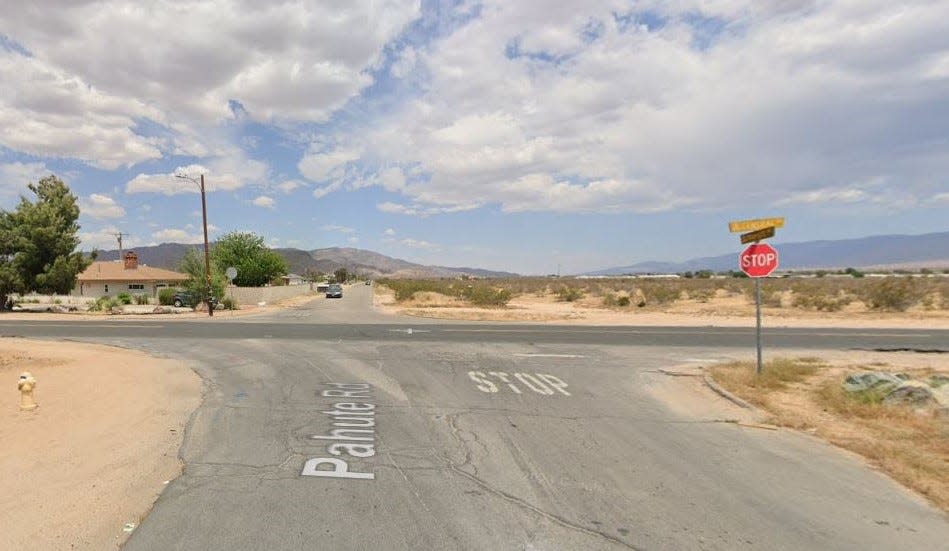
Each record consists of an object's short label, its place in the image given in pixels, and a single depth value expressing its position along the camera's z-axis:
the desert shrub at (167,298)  47.75
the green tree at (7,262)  36.50
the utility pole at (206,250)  36.08
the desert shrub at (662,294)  47.03
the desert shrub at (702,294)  48.90
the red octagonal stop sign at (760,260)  10.66
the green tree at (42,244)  37.31
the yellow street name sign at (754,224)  10.57
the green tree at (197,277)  39.91
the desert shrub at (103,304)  37.22
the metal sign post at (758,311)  10.89
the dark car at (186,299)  40.50
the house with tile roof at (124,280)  56.06
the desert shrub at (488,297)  45.78
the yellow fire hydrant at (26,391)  8.31
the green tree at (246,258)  55.85
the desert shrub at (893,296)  34.62
